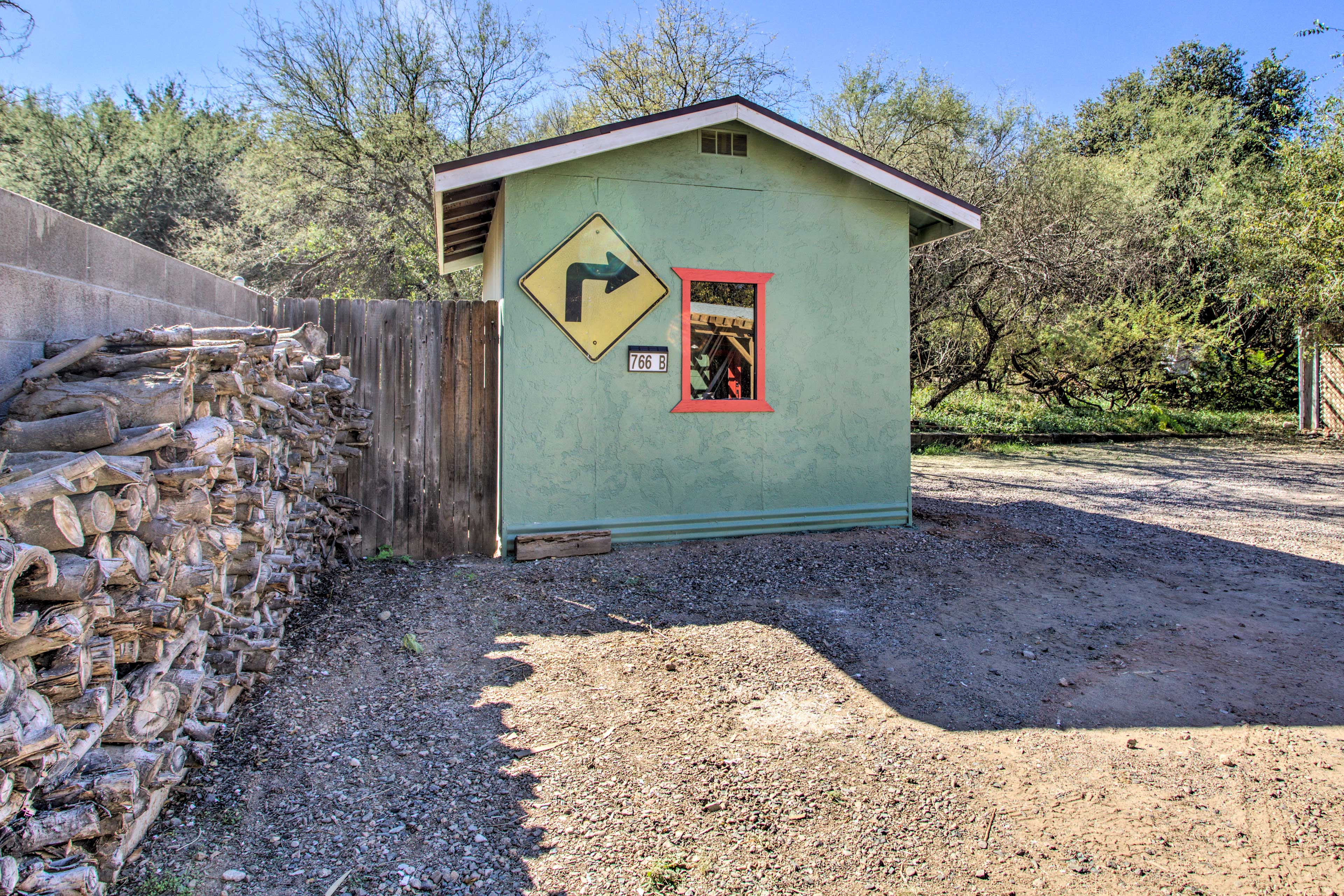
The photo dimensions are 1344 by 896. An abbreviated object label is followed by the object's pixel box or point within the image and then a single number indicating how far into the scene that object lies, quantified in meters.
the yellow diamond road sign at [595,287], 6.77
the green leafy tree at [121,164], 21.53
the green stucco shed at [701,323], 6.75
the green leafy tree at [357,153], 16.08
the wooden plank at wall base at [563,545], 6.65
